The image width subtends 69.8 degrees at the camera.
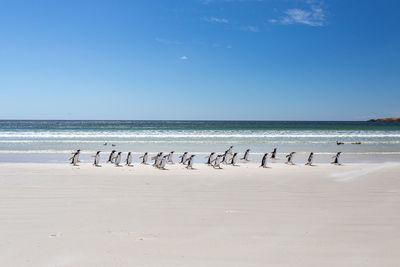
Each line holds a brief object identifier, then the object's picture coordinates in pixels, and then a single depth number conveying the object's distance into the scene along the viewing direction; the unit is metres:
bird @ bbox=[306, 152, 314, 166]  11.62
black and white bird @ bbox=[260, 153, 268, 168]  11.07
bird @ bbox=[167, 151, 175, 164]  12.03
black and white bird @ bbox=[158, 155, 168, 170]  10.41
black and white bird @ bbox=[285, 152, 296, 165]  12.07
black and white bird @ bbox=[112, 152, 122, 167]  11.24
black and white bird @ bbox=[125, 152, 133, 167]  11.44
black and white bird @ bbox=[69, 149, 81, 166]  11.44
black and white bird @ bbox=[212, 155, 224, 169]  10.85
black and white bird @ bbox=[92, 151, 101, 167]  11.34
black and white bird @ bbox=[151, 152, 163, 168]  10.57
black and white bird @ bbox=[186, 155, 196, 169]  10.61
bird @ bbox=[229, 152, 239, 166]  11.72
